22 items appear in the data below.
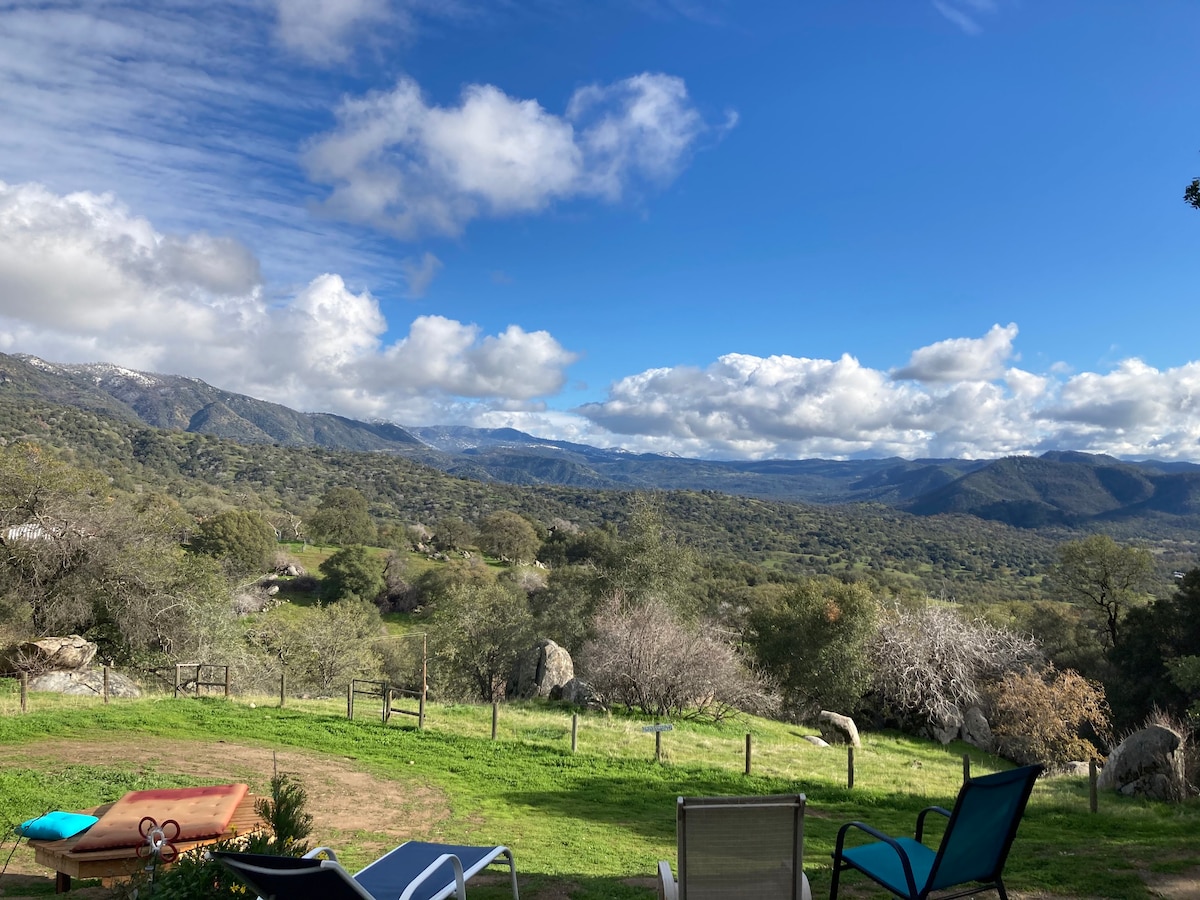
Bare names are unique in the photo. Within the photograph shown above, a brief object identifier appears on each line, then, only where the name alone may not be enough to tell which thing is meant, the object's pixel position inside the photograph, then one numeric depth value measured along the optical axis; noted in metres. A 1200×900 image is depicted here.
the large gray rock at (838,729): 21.38
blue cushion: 5.51
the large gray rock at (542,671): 24.00
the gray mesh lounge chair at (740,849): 3.44
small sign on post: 11.99
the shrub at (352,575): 53.25
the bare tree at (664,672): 21.75
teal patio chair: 3.74
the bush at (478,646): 31.09
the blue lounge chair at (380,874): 3.04
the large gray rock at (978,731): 24.44
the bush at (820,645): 26.62
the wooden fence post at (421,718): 13.53
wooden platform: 4.85
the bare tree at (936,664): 25.89
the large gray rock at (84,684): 16.70
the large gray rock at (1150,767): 10.75
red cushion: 5.00
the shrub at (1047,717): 21.95
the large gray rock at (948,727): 24.95
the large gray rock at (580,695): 21.78
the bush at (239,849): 3.71
